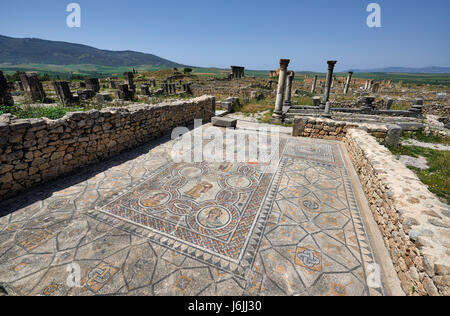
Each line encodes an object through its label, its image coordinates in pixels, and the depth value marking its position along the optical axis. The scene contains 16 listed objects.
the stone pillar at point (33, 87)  13.72
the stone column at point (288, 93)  15.12
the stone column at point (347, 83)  24.76
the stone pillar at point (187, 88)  25.15
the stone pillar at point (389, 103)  14.75
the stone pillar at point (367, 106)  13.14
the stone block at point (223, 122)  8.99
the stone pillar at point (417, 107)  12.76
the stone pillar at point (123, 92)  15.20
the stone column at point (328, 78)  11.71
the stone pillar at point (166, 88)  23.21
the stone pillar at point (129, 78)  20.12
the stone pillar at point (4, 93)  10.09
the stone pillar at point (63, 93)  13.02
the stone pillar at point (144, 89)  18.53
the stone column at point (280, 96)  10.55
